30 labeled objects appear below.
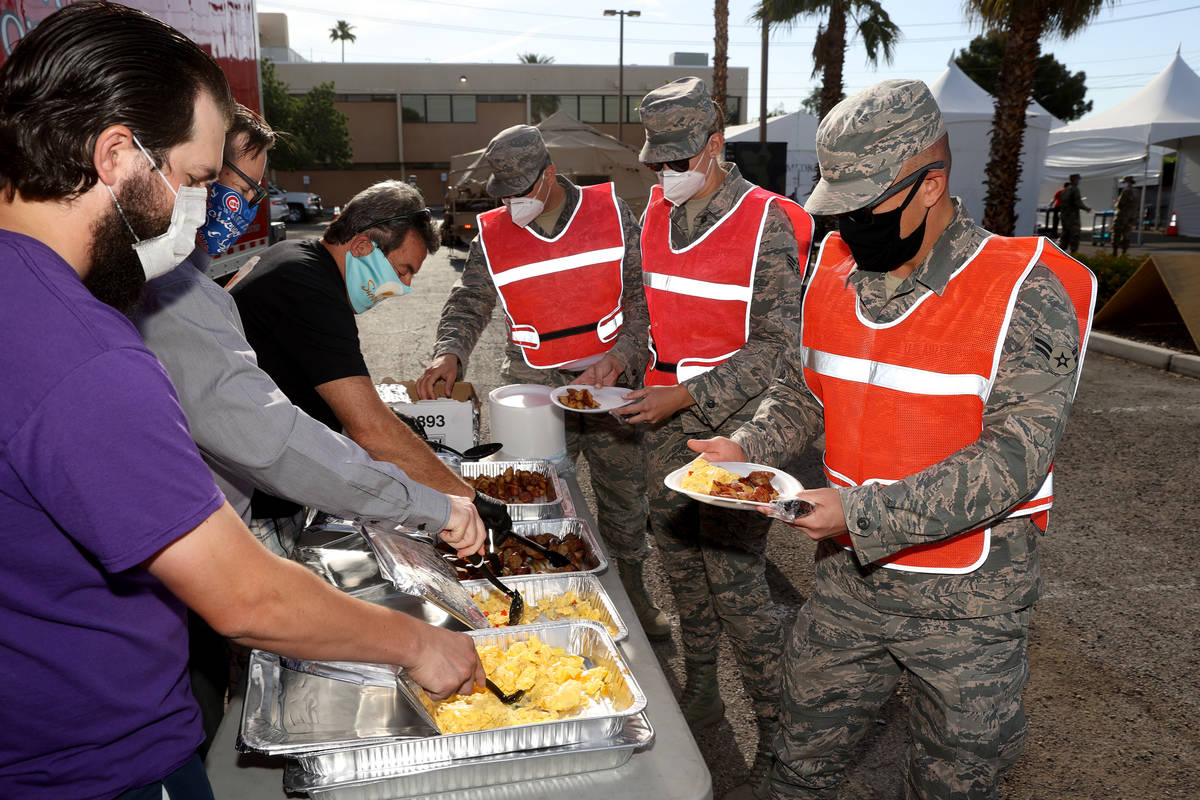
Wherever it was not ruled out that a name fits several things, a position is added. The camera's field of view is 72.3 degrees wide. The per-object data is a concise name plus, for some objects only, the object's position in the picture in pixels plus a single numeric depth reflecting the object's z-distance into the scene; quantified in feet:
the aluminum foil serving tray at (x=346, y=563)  7.16
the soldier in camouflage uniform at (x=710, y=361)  9.91
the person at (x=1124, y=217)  54.29
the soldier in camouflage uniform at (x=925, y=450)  5.84
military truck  66.45
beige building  154.10
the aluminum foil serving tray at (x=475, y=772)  4.78
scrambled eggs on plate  6.86
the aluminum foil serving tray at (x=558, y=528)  8.57
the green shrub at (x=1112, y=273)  37.35
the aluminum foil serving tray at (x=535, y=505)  9.12
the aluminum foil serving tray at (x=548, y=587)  7.19
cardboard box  11.80
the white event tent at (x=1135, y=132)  63.41
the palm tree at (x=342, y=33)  253.85
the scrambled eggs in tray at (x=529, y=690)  5.39
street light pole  120.24
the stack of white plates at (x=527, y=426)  10.82
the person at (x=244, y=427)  5.16
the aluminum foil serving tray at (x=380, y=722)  4.81
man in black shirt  7.88
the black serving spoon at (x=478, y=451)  10.80
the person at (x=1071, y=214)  57.47
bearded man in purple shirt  3.21
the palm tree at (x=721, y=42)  64.08
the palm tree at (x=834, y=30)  57.36
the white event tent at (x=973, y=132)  64.13
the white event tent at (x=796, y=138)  76.07
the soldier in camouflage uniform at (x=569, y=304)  12.23
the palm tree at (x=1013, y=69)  36.96
